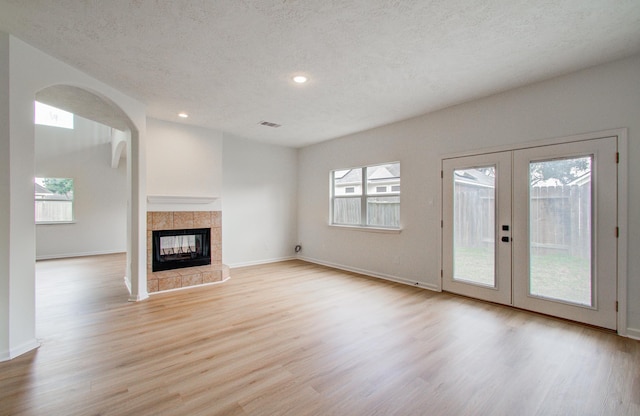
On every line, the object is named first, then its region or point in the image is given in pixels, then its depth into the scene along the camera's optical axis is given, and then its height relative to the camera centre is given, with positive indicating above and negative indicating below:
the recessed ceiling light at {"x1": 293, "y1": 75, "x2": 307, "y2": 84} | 3.25 +1.50
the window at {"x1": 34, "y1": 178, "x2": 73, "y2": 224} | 7.42 +0.20
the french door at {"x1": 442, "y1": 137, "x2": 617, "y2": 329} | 3.00 -0.24
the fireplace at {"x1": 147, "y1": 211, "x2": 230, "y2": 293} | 4.50 -0.71
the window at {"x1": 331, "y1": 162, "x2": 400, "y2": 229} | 5.24 +0.25
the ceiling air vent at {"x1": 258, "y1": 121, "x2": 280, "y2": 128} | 5.03 +1.51
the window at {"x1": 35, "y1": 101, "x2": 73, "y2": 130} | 7.52 +2.40
